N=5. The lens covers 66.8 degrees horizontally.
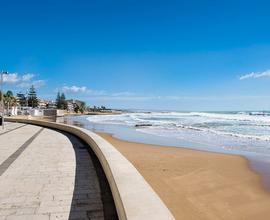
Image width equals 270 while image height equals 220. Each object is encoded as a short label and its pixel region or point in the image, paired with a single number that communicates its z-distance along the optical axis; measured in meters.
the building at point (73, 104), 92.31
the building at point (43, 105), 94.65
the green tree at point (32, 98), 72.52
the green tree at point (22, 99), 72.06
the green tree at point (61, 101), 90.04
